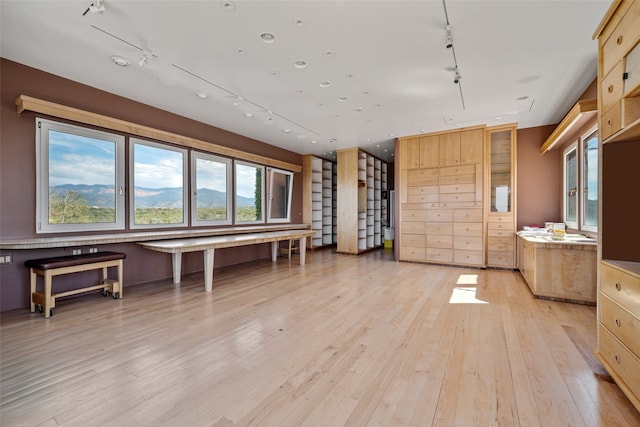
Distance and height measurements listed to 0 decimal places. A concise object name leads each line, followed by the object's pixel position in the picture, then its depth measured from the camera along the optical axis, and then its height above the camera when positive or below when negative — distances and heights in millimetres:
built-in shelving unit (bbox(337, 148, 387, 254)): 8078 +357
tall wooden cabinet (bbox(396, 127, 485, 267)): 6074 +321
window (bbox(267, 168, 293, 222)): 7918 +477
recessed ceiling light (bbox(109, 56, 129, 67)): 3422 +1845
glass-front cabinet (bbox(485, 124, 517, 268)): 5902 +343
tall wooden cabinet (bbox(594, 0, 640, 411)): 1755 +132
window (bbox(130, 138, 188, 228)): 4844 +474
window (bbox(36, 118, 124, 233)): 3807 +469
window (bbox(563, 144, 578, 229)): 4926 +479
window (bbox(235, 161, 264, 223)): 6875 +490
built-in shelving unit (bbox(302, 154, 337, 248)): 9047 +455
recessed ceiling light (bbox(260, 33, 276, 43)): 2955 +1838
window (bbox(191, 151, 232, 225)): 5816 +477
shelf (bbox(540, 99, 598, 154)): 3490 +1299
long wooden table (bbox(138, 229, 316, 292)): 4191 -528
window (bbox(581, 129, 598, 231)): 4168 +476
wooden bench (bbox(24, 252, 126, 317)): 3301 -725
